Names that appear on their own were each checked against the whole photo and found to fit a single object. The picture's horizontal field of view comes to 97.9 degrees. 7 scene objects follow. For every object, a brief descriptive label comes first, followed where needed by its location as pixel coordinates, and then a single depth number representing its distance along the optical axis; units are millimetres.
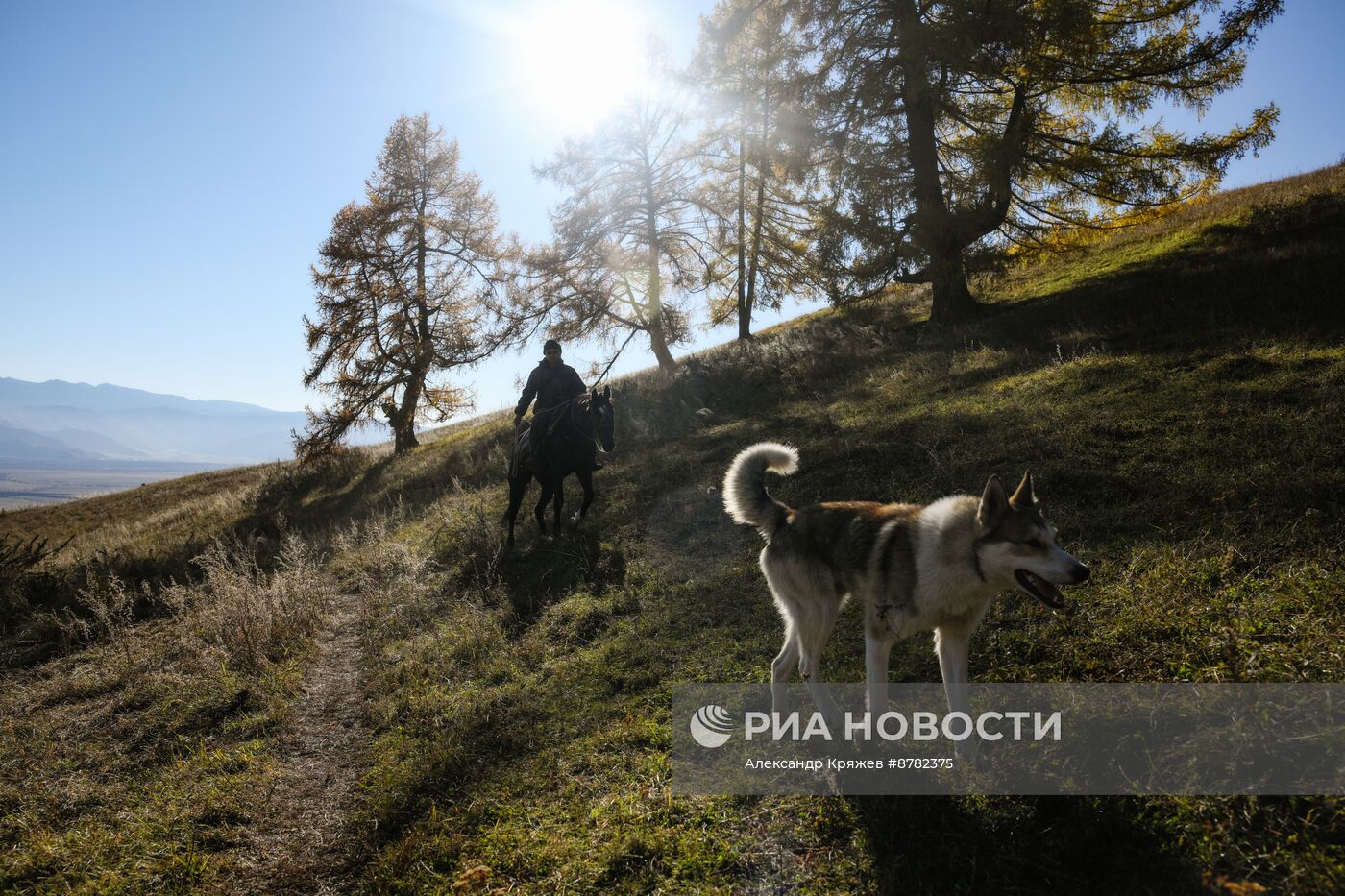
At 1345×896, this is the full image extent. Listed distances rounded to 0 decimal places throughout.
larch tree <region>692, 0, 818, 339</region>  16734
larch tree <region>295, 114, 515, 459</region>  24562
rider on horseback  10812
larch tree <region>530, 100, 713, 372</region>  21953
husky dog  3387
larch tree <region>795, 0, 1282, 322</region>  12727
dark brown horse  10789
